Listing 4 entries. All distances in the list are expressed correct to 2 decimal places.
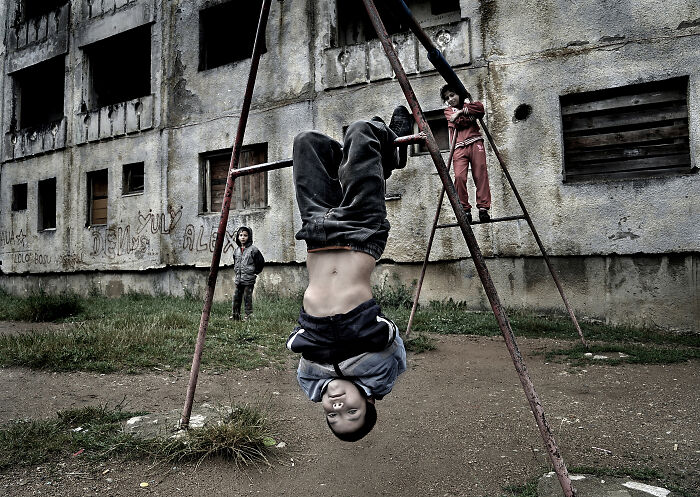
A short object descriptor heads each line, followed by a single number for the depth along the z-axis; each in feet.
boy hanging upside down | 7.52
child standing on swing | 16.07
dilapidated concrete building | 21.74
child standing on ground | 23.54
